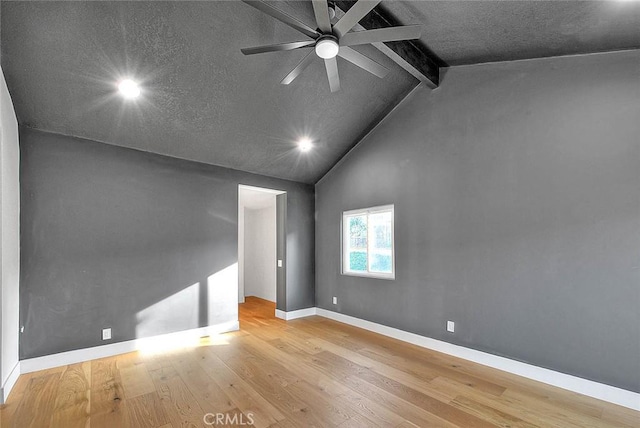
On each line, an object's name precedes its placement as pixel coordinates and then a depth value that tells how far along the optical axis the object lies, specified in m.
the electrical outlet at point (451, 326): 3.64
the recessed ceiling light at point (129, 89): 3.05
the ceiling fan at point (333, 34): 2.05
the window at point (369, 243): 4.55
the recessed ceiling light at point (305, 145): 4.63
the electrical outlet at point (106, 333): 3.61
